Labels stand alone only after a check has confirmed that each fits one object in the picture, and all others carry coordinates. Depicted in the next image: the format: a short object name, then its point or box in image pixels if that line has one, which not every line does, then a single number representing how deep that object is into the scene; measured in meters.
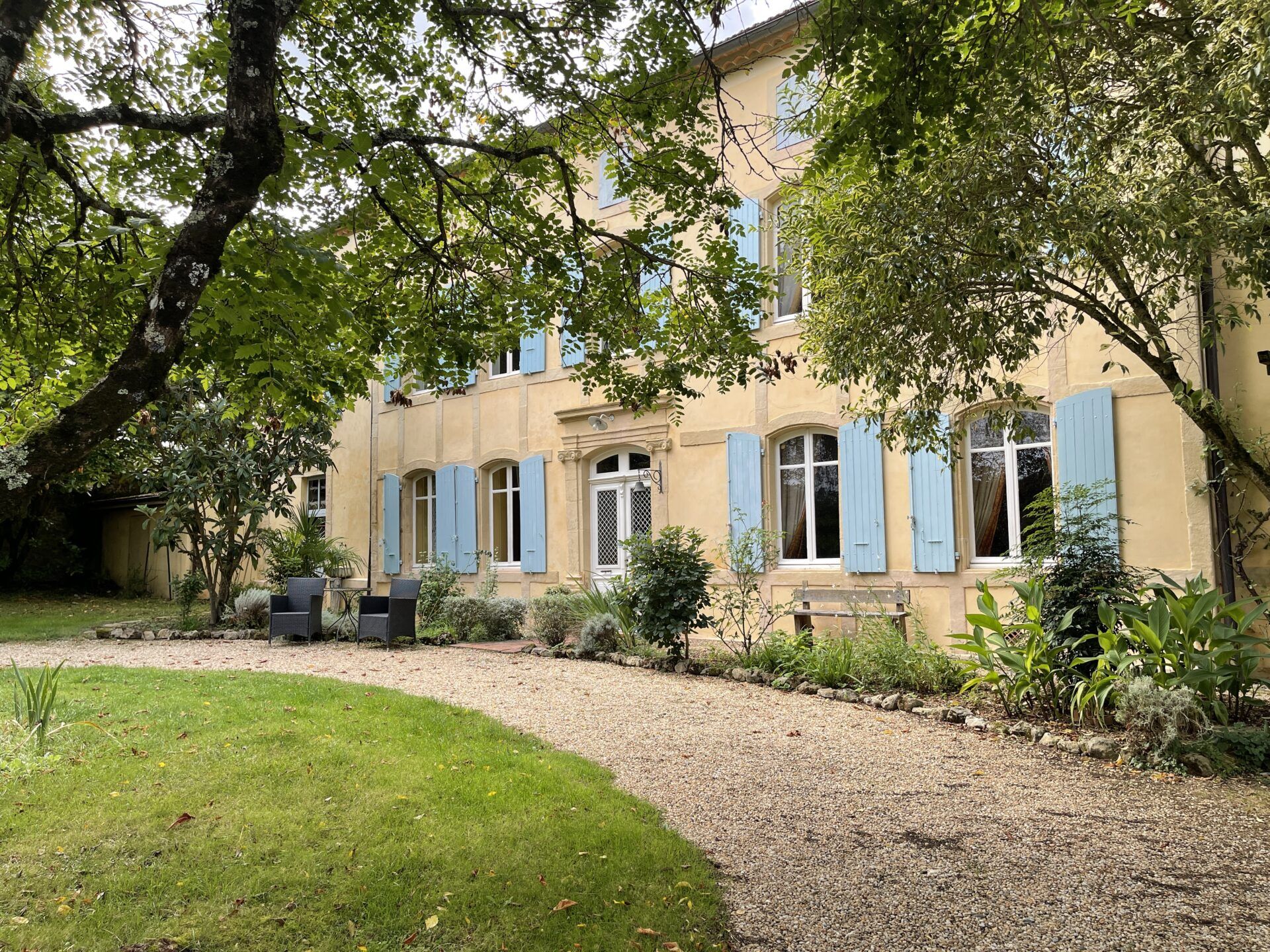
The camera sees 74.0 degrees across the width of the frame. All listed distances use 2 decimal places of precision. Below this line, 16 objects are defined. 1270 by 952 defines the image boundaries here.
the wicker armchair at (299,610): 10.09
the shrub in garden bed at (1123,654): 4.89
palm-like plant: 12.73
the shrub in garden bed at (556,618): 9.49
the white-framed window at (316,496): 15.02
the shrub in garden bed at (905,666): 6.52
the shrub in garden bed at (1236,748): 4.53
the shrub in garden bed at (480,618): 10.21
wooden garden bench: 8.02
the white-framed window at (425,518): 13.22
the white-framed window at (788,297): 9.50
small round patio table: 10.67
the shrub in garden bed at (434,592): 10.99
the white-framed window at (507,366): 12.33
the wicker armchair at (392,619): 9.66
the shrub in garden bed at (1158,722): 4.64
